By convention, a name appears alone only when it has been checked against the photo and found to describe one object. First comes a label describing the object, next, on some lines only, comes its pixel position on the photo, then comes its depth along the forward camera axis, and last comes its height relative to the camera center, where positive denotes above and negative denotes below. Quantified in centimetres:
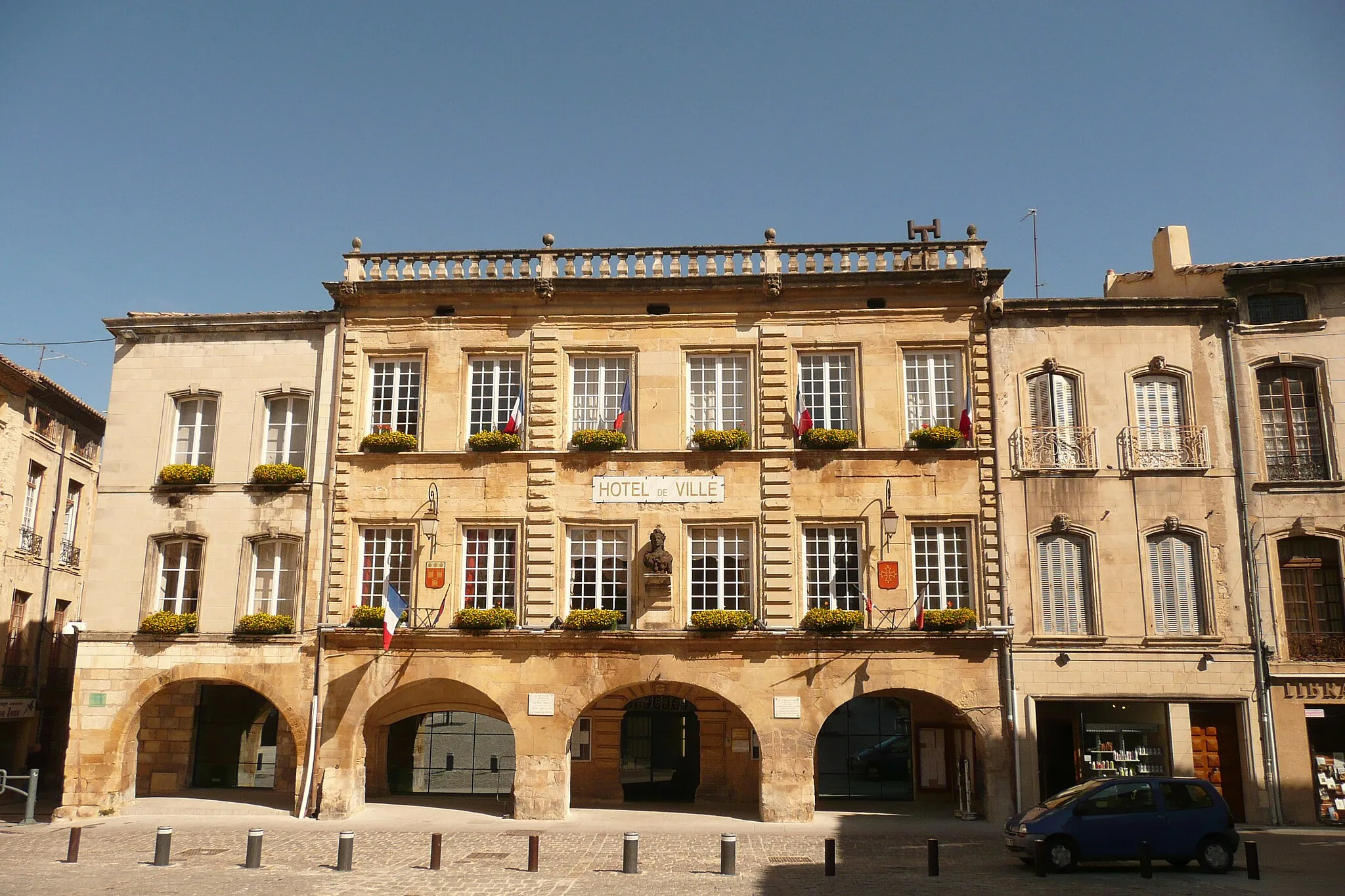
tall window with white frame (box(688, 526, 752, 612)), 2222 +254
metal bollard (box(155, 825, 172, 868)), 1650 -239
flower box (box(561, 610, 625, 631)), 2164 +143
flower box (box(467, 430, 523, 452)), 2262 +521
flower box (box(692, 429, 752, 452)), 2234 +521
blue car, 1627 -195
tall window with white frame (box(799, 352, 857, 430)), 2294 +650
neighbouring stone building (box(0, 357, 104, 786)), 2769 +372
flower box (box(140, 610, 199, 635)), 2223 +135
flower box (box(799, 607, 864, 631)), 2133 +145
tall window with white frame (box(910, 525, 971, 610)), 2197 +260
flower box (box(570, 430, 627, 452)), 2248 +522
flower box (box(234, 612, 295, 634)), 2211 +136
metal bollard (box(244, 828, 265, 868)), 1641 -243
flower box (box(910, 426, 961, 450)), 2214 +524
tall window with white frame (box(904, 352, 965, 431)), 2278 +643
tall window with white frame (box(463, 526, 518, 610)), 2252 +259
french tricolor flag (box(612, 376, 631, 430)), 2280 +595
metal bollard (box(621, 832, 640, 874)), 1606 -242
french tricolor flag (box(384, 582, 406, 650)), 2070 +153
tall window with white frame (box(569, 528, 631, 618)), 2231 +254
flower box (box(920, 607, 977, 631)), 2133 +148
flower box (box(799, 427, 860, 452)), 2219 +519
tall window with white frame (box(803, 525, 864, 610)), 2198 +258
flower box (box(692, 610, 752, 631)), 2139 +143
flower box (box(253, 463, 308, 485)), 2281 +454
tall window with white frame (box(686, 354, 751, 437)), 2306 +642
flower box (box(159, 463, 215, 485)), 2300 +455
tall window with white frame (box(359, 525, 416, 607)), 2277 +276
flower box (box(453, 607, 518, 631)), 2178 +147
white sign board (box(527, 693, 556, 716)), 2166 -26
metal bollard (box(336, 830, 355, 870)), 1617 -239
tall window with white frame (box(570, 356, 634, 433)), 2331 +651
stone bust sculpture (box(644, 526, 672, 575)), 2172 +270
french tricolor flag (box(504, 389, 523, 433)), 2283 +568
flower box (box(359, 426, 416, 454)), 2280 +522
